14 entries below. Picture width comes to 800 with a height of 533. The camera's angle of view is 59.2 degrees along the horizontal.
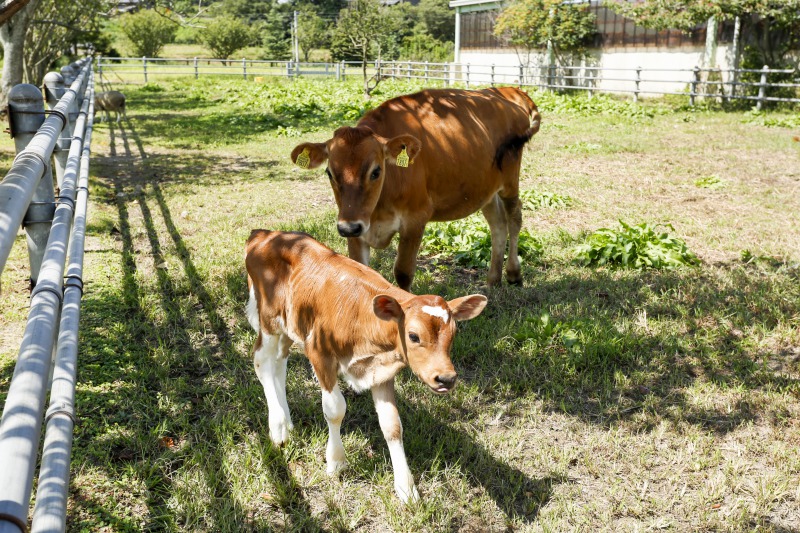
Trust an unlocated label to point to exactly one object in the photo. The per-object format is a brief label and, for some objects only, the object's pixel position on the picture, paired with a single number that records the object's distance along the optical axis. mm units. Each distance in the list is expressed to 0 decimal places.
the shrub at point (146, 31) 49969
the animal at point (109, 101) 16859
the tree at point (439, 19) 67688
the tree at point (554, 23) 28109
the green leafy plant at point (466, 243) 6820
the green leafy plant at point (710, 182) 9930
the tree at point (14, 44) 12234
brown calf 2904
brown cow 4633
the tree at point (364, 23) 25016
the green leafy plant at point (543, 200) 8805
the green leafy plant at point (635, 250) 6469
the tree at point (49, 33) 18344
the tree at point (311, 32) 52350
